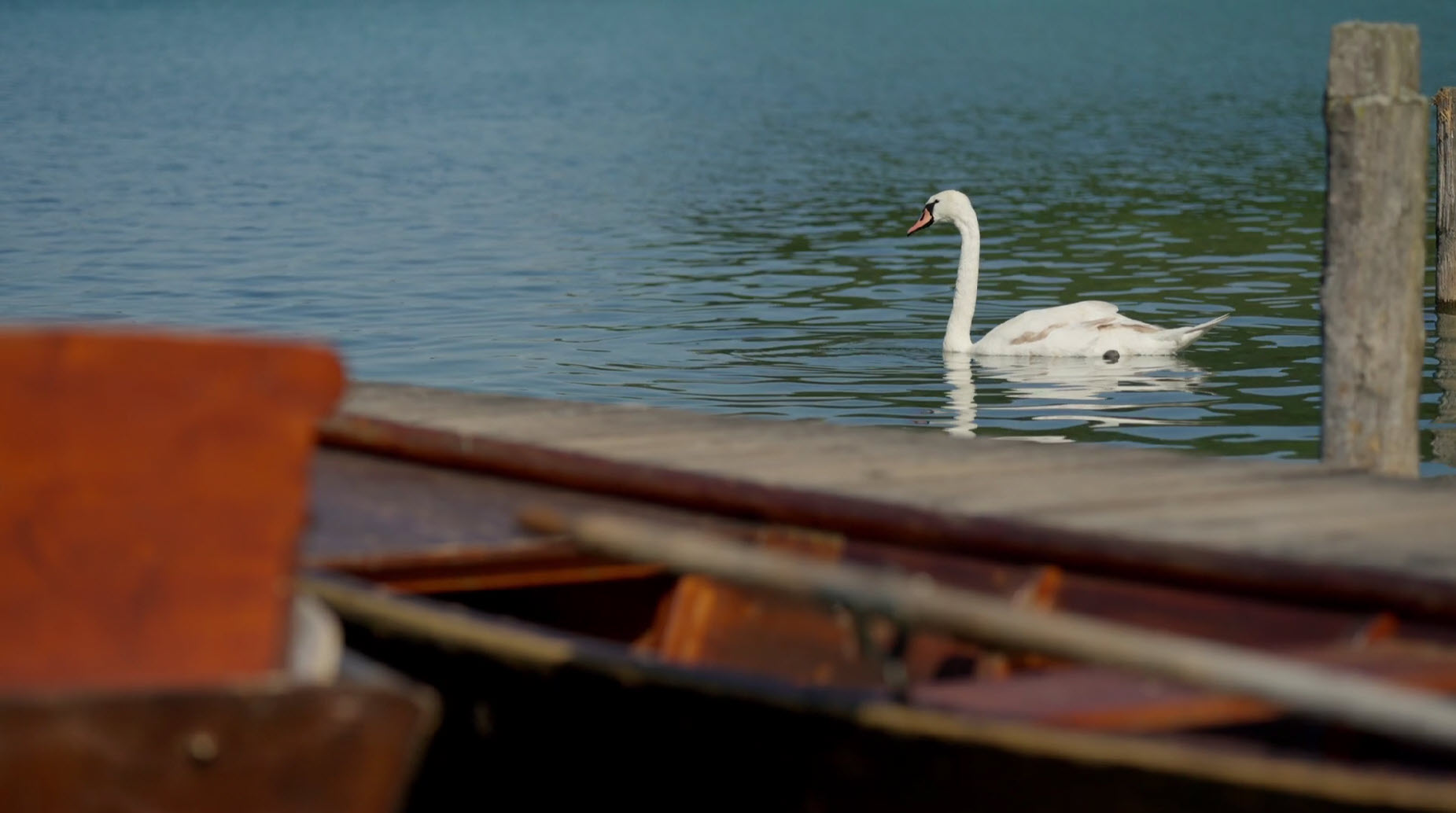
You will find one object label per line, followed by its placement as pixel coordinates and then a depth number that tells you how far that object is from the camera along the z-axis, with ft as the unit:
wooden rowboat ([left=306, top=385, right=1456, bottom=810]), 10.61
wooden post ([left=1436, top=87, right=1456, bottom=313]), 49.52
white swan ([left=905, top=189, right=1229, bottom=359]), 46.55
